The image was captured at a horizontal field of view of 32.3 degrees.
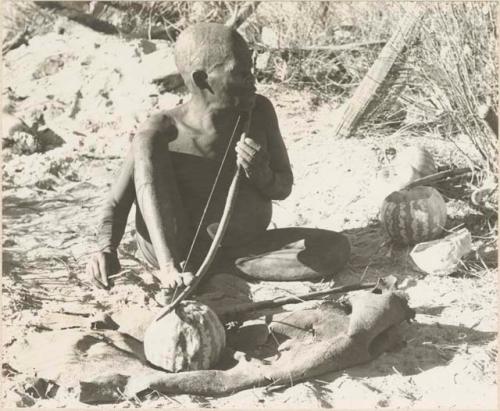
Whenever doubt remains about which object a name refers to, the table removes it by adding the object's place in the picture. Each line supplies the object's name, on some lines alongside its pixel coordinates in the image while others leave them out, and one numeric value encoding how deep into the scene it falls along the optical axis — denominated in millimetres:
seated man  4324
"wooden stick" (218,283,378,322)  4137
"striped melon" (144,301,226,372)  3672
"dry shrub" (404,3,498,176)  5188
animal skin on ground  3574
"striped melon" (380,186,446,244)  5035
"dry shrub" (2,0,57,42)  9156
